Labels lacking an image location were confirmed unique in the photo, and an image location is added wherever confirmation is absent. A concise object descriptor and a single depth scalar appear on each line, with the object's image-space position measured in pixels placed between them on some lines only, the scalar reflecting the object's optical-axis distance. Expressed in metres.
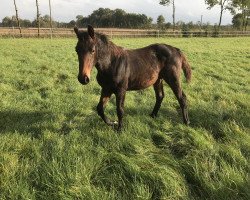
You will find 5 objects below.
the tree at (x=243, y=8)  41.89
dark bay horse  3.17
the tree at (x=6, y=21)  55.14
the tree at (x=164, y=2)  39.69
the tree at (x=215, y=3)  39.83
